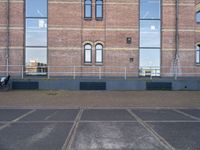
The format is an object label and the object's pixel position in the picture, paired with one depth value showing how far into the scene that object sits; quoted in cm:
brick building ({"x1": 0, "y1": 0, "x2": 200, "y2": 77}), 1244
